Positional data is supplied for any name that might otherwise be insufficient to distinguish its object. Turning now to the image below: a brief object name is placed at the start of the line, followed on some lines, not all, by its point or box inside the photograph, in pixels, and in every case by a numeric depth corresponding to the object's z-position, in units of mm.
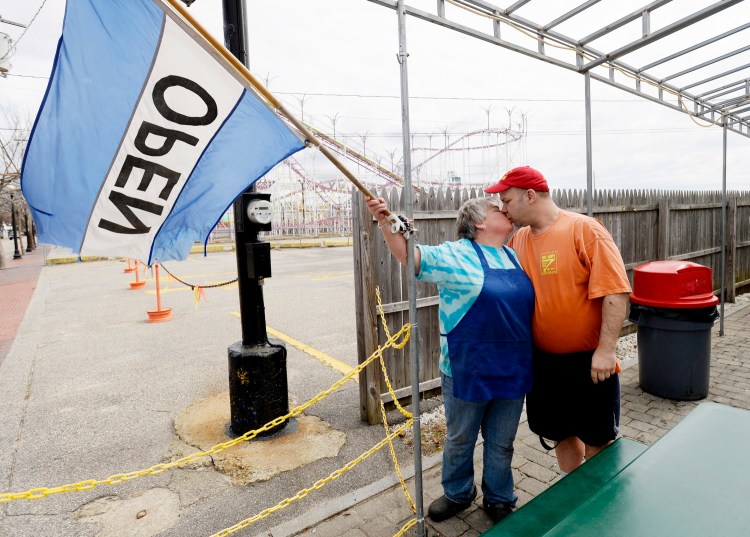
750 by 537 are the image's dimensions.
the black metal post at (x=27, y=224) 35044
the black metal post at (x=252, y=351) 3736
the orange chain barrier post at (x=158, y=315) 8695
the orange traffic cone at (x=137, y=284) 12664
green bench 1538
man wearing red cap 2361
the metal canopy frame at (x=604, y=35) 3604
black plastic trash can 4285
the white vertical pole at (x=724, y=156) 6309
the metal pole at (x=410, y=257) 2256
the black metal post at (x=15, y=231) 26255
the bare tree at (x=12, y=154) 17853
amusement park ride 48203
